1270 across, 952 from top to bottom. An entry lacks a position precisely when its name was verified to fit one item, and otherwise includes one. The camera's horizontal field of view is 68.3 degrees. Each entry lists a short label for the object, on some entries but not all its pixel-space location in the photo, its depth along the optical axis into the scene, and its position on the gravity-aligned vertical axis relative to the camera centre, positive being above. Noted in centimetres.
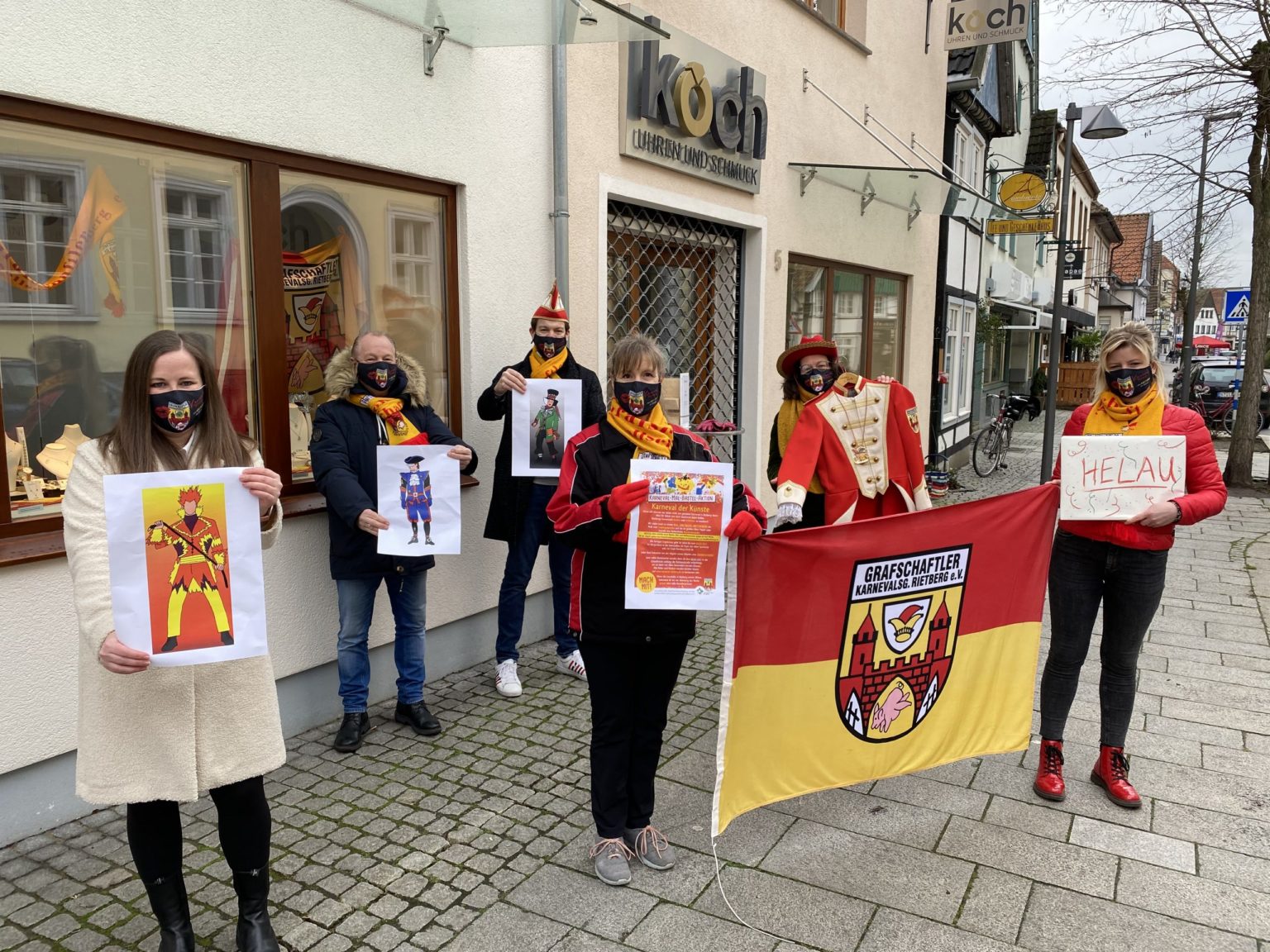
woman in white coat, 246 -91
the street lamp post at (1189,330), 1553 +83
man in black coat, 506 -72
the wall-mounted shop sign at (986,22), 1098 +418
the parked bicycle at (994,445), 1515 -120
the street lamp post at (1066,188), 1020 +189
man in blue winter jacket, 422 -50
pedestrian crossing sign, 1562 +113
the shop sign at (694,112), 641 +189
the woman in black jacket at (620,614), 317 -84
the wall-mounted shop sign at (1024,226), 1142 +177
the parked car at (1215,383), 2192 -25
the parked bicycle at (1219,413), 2128 -92
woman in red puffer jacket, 370 -79
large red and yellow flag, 333 -107
